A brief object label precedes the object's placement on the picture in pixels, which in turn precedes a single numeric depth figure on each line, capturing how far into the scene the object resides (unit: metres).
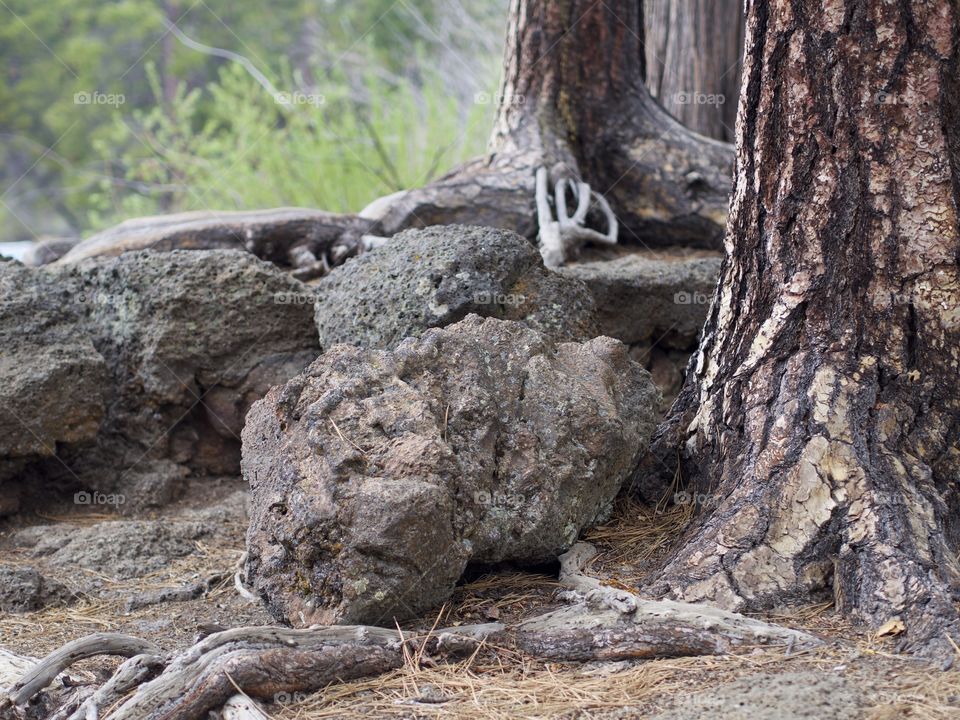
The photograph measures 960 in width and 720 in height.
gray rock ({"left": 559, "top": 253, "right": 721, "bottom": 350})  9.09
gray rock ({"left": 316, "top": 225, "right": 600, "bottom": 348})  7.05
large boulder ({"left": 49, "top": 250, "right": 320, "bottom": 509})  8.57
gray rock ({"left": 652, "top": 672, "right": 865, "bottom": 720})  4.15
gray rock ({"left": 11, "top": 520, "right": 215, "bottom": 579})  7.31
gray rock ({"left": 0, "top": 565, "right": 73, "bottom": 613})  6.38
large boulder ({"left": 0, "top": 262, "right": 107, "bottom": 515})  7.98
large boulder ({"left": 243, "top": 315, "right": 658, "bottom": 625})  5.23
